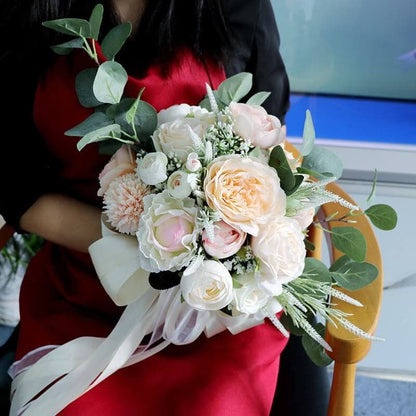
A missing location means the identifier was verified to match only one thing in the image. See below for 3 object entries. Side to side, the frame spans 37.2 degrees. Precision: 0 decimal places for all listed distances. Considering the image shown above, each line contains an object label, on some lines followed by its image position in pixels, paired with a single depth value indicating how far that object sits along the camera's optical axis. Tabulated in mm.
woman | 981
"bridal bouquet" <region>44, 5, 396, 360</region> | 738
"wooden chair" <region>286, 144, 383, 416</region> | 846
